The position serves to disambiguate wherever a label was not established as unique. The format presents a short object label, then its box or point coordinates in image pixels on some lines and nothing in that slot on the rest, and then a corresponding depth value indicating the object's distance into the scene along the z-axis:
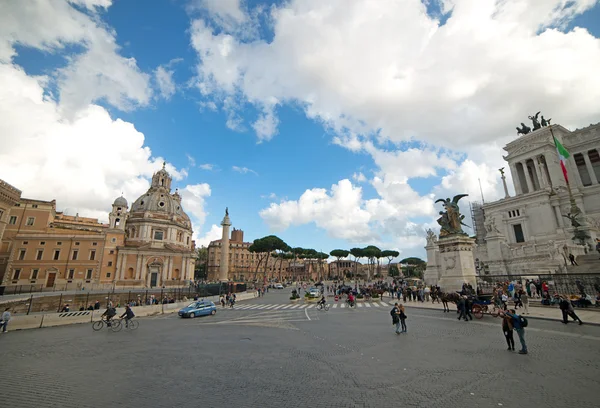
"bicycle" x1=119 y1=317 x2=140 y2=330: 16.87
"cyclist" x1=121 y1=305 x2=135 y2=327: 16.41
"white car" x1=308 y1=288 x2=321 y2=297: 33.31
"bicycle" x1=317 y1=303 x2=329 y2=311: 23.80
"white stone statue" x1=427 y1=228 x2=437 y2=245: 37.99
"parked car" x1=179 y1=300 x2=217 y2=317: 22.62
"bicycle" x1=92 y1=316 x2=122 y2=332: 16.63
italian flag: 28.60
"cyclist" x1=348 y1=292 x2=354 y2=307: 25.30
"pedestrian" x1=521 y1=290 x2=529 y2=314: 15.06
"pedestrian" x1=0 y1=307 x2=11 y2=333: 15.88
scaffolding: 61.03
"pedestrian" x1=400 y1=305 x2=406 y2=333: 12.13
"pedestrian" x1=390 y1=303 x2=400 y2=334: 12.03
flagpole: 25.81
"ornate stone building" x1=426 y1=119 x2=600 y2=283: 31.50
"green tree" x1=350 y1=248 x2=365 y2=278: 91.50
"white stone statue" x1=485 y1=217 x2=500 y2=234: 35.86
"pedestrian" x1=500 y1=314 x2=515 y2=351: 8.91
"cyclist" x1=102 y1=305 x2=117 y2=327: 17.07
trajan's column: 45.72
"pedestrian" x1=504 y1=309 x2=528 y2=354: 8.45
